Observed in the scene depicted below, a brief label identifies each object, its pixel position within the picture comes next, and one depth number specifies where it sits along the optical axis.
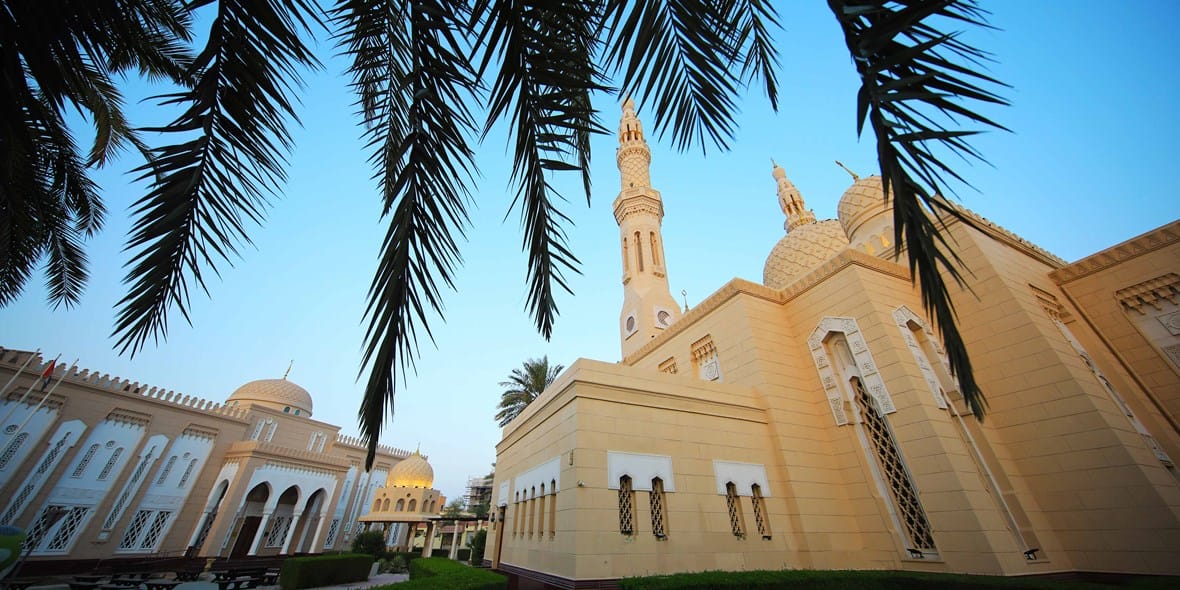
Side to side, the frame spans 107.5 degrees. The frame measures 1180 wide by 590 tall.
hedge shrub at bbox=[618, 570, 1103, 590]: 5.21
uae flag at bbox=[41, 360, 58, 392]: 13.59
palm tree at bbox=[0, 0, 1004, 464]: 1.27
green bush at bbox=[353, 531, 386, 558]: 20.27
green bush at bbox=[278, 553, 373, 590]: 11.96
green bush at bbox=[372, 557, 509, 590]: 5.57
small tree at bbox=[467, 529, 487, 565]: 15.23
